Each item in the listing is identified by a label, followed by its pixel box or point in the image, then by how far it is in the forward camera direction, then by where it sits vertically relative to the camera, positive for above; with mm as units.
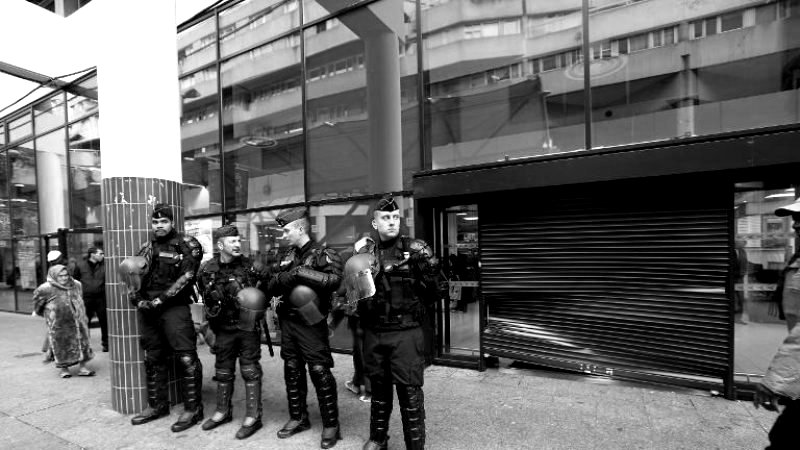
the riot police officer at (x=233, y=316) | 3699 -828
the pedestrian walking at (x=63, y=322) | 5676 -1287
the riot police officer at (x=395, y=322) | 3035 -775
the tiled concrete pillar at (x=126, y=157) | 4270 +681
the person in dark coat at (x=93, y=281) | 7473 -961
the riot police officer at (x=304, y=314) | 3381 -771
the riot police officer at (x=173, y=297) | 3910 -676
